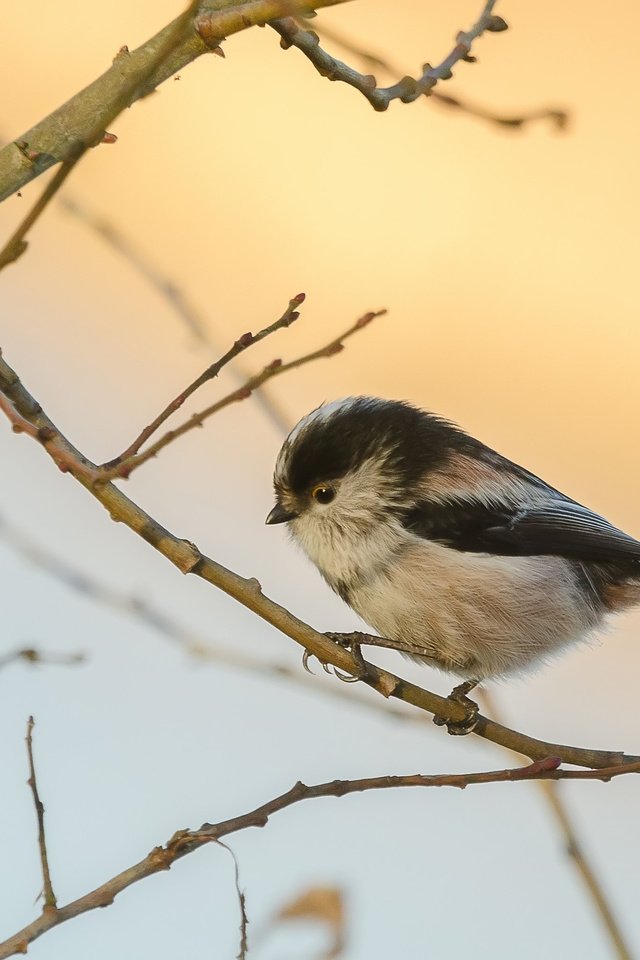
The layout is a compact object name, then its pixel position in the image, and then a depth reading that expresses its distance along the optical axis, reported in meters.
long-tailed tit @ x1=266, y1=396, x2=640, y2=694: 2.84
